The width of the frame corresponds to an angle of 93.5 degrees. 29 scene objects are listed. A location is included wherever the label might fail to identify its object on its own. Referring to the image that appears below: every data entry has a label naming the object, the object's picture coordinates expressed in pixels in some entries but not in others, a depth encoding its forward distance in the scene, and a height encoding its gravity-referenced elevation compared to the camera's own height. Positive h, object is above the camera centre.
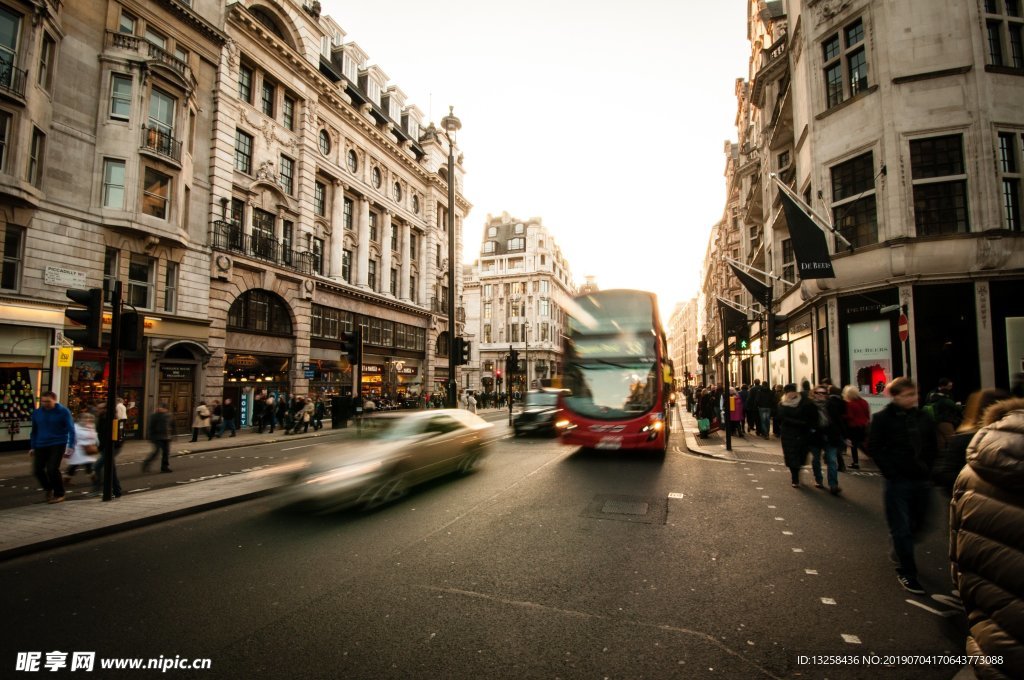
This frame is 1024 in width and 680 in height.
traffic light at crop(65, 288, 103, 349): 7.75 +1.00
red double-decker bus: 11.78 +0.11
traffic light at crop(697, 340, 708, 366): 15.96 +0.90
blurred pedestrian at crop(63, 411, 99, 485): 9.07 -1.30
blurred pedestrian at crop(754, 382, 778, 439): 16.78 -1.01
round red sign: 12.04 +1.21
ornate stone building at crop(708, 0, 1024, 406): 13.52 +5.73
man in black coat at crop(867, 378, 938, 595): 4.52 -0.80
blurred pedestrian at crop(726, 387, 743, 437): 17.22 -1.11
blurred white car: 6.79 -1.34
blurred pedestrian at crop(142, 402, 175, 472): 11.32 -1.31
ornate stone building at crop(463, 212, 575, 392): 76.94 +12.17
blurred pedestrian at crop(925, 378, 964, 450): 9.09 -0.53
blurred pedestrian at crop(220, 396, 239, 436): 19.72 -1.62
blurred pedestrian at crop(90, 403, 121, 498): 7.81 -1.26
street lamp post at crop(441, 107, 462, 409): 17.58 +4.26
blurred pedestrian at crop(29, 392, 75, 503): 7.91 -1.07
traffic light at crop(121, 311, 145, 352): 8.23 +0.79
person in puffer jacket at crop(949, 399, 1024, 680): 2.19 -0.80
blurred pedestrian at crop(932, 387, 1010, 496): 3.70 -0.61
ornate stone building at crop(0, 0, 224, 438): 15.67 +7.24
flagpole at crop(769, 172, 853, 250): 14.50 +5.23
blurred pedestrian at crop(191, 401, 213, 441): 18.03 -1.57
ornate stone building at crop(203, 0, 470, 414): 23.19 +9.45
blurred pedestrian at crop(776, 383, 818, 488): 8.75 -0.97
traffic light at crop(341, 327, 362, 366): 17.11 +1.17
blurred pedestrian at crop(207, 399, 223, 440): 19.29 -1.73
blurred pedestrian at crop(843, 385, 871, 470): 9.02 -0.69
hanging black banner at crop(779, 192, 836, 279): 14.22 +4.05
